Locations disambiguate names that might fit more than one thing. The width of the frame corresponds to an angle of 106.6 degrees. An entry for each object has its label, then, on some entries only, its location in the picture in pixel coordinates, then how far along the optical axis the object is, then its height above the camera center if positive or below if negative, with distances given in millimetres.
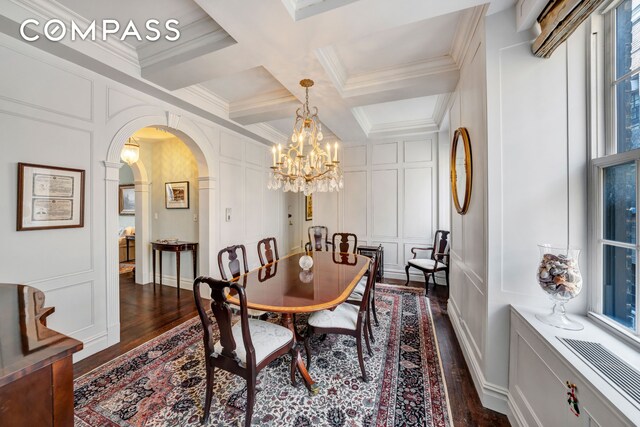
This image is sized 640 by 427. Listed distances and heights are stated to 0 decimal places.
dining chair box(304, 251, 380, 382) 1920 -916
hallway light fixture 3441 +883
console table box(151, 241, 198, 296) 3828 -566
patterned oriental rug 1570 -1339
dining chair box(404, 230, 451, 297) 3707 -781
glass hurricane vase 1275 -368
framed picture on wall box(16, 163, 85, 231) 1886 +140
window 1169 +159
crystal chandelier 2504 +482
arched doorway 2434 +176
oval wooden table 1697 -639
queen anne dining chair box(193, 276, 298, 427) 1410 -887
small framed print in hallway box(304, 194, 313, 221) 6961 +139
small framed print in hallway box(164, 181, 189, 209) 4168 +326
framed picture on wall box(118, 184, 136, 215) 6531 +368
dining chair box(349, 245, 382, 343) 2459 -940
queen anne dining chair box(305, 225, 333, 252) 4992 -474
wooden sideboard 675 -490
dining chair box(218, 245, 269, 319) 2541 -551
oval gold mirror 2062 +415
